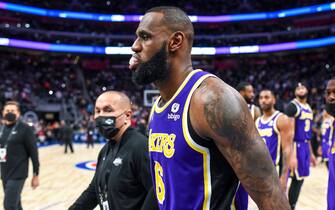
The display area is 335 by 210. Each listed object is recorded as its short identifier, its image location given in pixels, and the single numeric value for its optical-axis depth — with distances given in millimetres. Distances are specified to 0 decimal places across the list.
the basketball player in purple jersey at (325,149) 8888
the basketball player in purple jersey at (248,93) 5258
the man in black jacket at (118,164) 2752
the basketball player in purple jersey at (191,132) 1440
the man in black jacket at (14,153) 5125
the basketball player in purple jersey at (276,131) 5078
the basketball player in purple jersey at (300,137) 6059
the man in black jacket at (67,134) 17094
